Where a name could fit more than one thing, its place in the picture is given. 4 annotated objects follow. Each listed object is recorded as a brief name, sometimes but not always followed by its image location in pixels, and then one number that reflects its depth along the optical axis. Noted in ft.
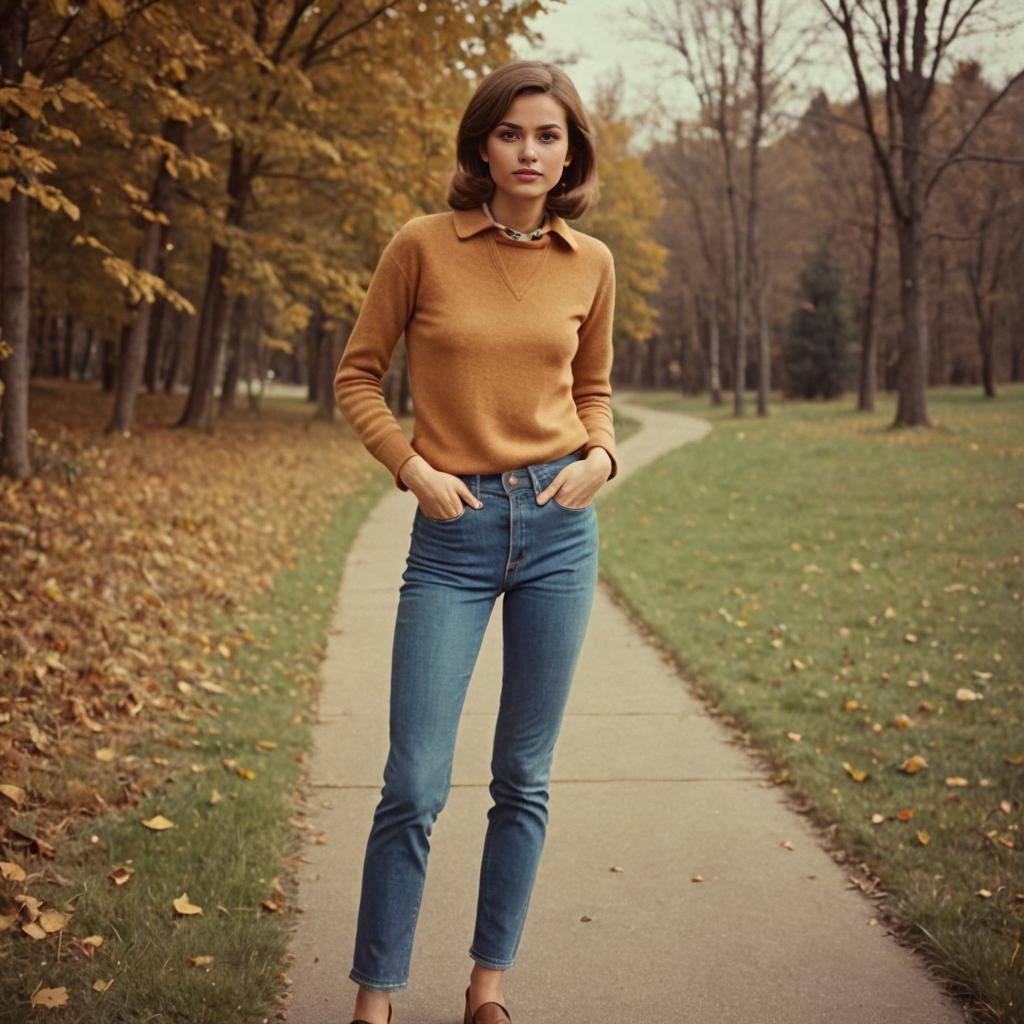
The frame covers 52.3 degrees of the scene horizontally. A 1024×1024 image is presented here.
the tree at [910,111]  55.42
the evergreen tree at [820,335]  126.52
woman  7.57
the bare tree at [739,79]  79.82
